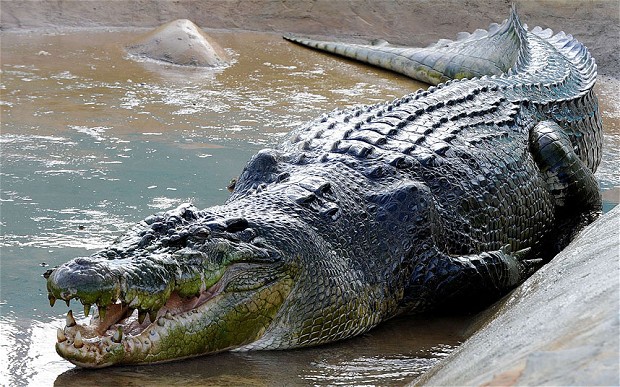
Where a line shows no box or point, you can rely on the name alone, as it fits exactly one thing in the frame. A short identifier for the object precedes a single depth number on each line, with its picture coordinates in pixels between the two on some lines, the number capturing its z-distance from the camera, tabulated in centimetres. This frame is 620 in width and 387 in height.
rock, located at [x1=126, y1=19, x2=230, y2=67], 1681
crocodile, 557
